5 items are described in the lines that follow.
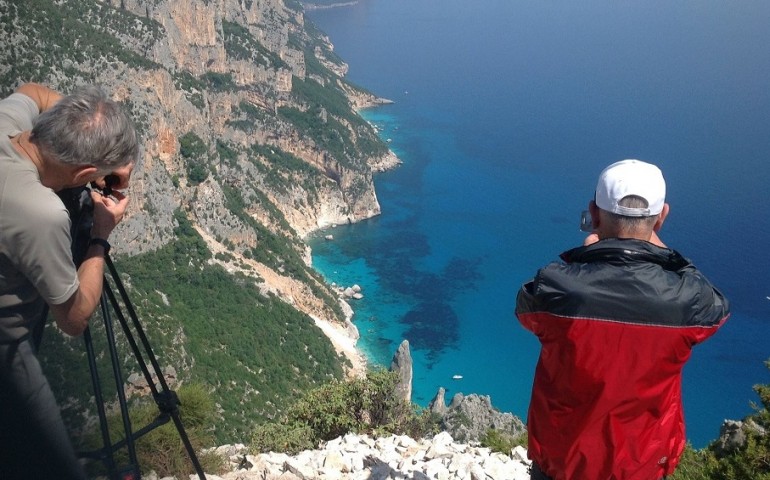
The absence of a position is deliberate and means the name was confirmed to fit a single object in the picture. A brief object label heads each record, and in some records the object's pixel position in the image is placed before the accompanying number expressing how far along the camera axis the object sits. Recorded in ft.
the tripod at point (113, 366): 5.72
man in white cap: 5.76
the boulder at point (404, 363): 77.87
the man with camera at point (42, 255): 4.67
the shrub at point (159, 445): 6.29
